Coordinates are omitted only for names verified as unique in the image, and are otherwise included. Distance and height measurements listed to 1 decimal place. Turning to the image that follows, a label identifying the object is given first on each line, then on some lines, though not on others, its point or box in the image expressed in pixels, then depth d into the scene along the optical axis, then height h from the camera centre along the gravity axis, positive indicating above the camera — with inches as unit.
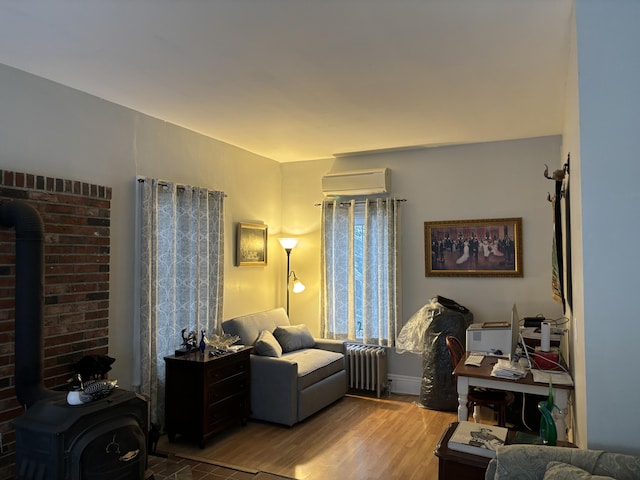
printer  139.3 -27.7
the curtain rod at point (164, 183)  146.7 +22.9
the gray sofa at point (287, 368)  159.9 -43.2
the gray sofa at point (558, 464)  62.2 -30.2
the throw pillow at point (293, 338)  185.6 -36.0
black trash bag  175.2 -39.0
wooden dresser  142.9 -46.0
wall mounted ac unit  200.4 +30.5
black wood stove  93.4 -35.4
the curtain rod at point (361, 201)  202.2 +22.3
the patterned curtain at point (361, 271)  200.4 -9.3
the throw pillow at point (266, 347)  168.7 -35.6
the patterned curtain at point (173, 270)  144.9 -6.5
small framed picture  194.4 +2.6
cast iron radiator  194.4 -50.4
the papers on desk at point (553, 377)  108.8 -31.5
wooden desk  107.1 -33.5
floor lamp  212.8 +1.7
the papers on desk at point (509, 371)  114.2 -30.9
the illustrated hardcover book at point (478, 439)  83.9 -36.1
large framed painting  182.2 +0.6
